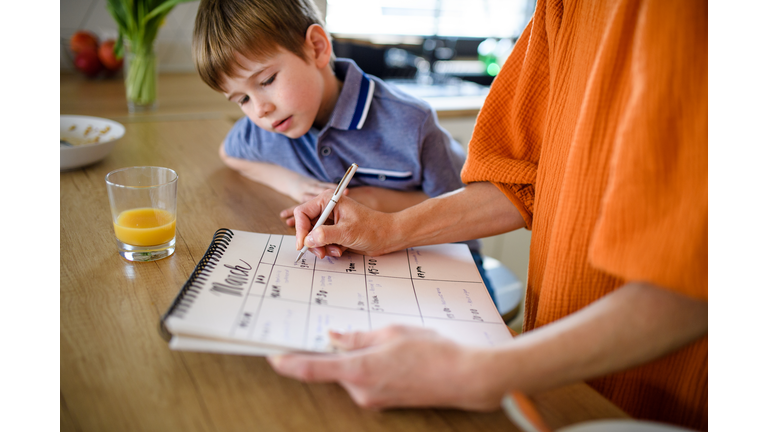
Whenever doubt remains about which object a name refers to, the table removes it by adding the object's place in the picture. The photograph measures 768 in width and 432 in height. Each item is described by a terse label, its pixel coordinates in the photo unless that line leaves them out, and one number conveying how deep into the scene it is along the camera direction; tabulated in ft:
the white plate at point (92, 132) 3.54
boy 3.21
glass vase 4.95
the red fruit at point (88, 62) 5.87
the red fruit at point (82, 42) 5.87
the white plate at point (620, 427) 1.25
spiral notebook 1.62
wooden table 1.48
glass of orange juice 2.28
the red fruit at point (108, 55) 5.84
